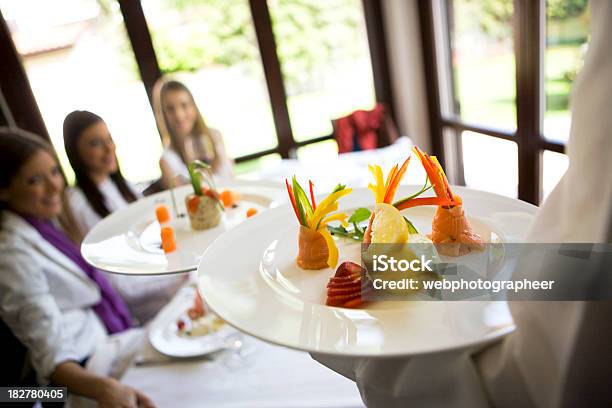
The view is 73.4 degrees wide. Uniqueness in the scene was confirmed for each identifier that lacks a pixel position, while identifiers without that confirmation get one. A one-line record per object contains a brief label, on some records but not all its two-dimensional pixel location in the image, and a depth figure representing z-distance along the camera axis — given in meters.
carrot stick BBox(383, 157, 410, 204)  0.62
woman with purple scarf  1.19
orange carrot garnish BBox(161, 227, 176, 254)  0.87
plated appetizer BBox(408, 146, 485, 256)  0.60
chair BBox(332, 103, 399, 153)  2.88
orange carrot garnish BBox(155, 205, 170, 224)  1.04
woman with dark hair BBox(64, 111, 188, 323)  1.69
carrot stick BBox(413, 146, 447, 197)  0.57
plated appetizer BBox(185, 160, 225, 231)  0.97
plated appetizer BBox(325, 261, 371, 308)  0.56
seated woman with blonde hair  2.25
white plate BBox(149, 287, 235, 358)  1.06
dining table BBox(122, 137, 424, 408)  0.90
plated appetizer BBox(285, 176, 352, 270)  0.66
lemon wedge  0.57
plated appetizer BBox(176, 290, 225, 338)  1.15
